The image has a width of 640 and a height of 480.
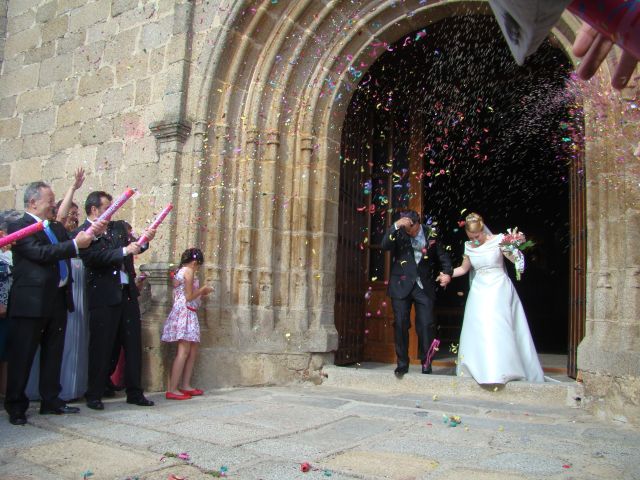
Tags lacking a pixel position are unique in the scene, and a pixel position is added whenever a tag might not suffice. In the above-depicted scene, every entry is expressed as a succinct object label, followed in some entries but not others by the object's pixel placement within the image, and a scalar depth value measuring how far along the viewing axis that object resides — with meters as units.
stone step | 4.66
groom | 5.53
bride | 5.00
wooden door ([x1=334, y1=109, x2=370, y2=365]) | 6.59
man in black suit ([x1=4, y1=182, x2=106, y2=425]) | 3.98
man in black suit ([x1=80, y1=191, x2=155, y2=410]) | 4.47
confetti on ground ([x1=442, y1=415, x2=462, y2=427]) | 3.94
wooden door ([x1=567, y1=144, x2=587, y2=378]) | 5.03
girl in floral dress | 5.14
